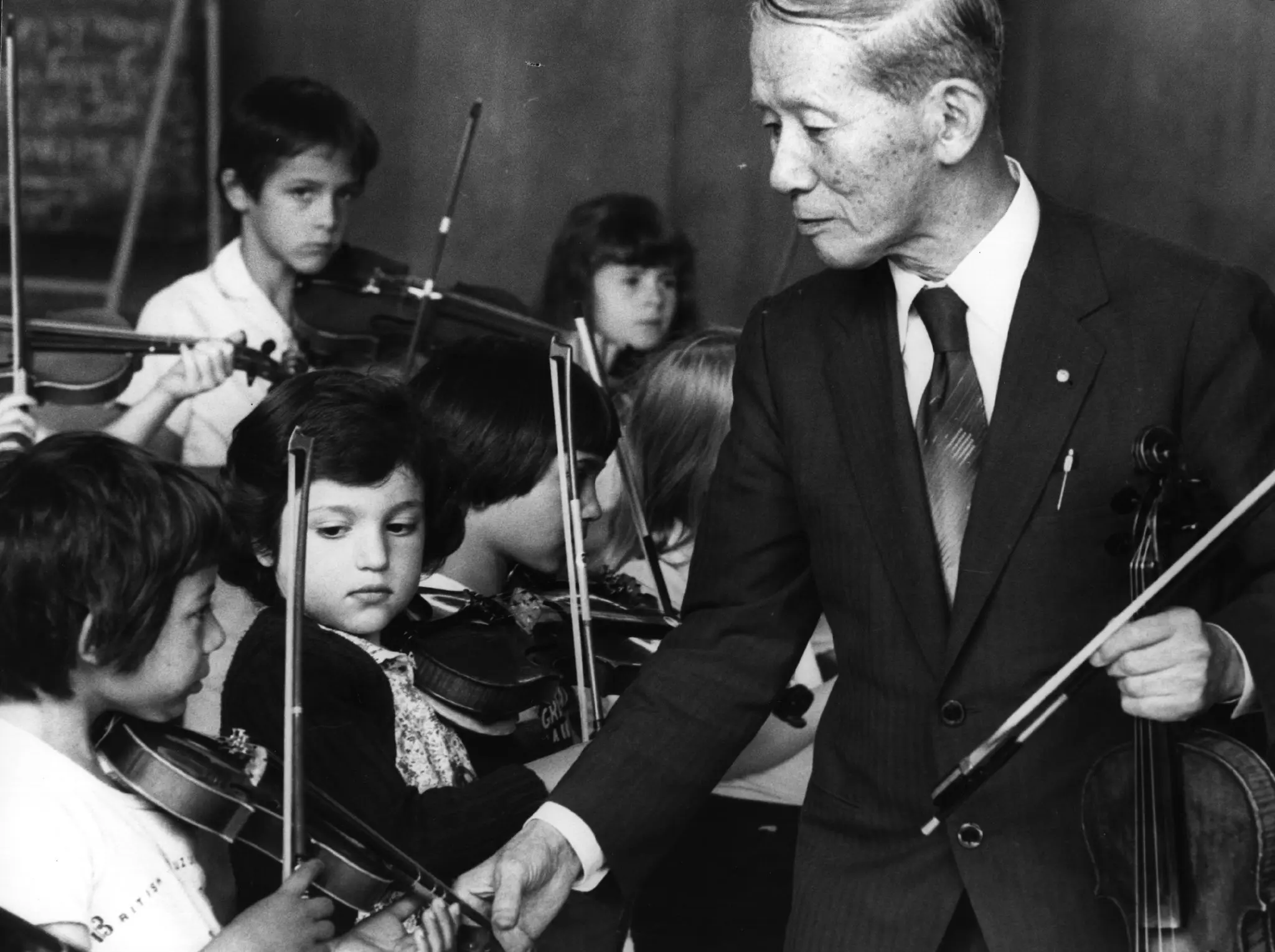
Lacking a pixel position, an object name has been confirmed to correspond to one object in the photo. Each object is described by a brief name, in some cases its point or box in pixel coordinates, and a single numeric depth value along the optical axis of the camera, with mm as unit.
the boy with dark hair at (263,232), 3354
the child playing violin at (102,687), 2053
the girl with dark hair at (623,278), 4020
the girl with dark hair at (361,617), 2340
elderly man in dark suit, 2016
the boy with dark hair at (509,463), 2955
